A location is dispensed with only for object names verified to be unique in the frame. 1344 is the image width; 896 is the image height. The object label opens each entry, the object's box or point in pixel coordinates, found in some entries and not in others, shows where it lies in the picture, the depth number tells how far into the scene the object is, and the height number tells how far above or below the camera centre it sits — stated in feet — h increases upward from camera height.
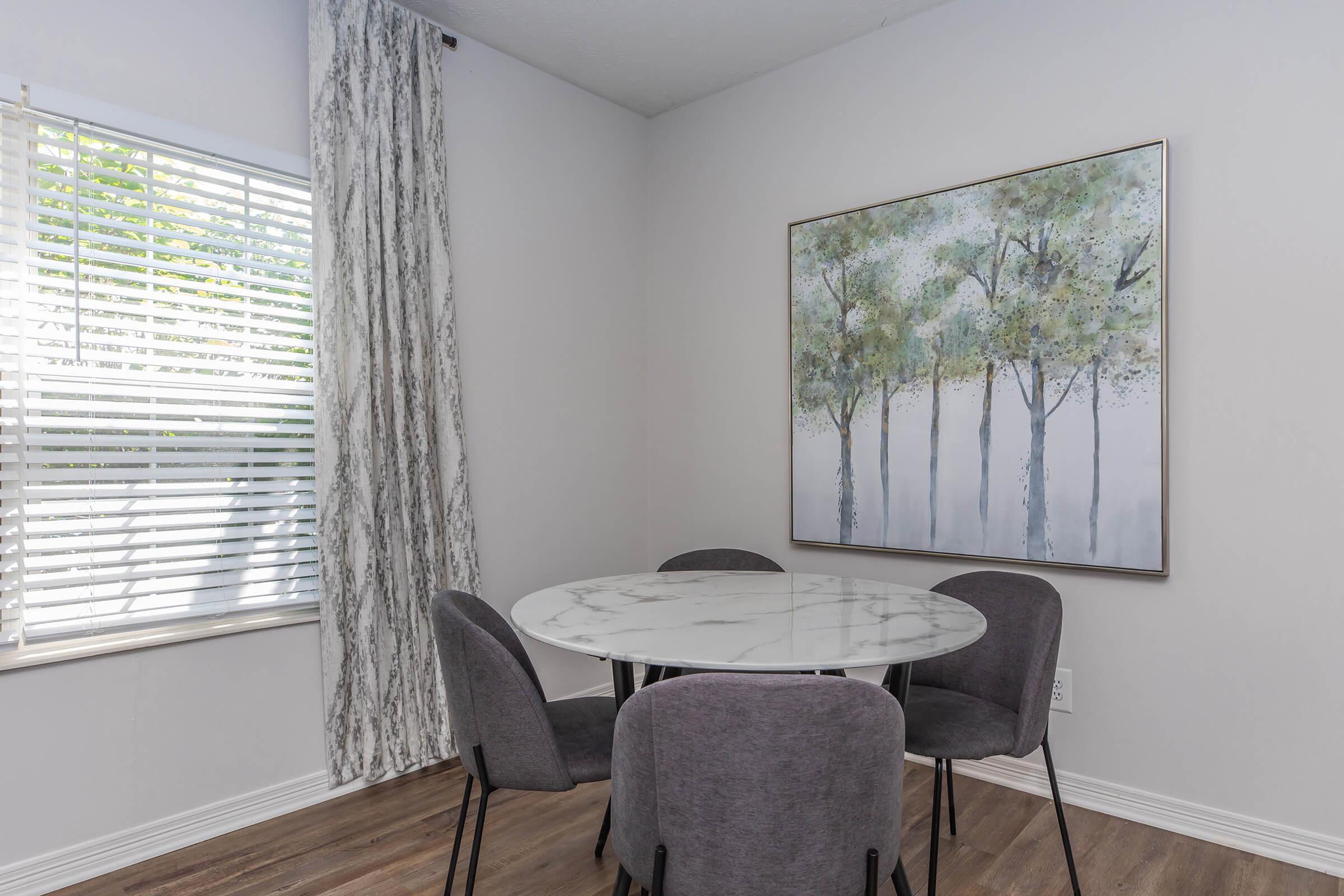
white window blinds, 7.08 +0.54
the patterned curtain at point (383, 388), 8.72 +0.60
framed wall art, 8.19 +0.80
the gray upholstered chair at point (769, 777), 4.03 -1.85
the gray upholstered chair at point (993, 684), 6.49 -2.47
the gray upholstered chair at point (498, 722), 5.80 -2.19
